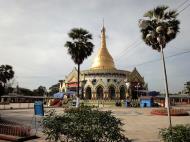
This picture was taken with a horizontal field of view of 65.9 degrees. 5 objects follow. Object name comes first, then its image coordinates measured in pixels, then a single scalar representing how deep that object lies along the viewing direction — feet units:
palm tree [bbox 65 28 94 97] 67.83
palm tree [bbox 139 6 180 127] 46.90
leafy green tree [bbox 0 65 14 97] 124.71
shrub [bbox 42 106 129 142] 16.27
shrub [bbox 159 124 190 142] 13.80
